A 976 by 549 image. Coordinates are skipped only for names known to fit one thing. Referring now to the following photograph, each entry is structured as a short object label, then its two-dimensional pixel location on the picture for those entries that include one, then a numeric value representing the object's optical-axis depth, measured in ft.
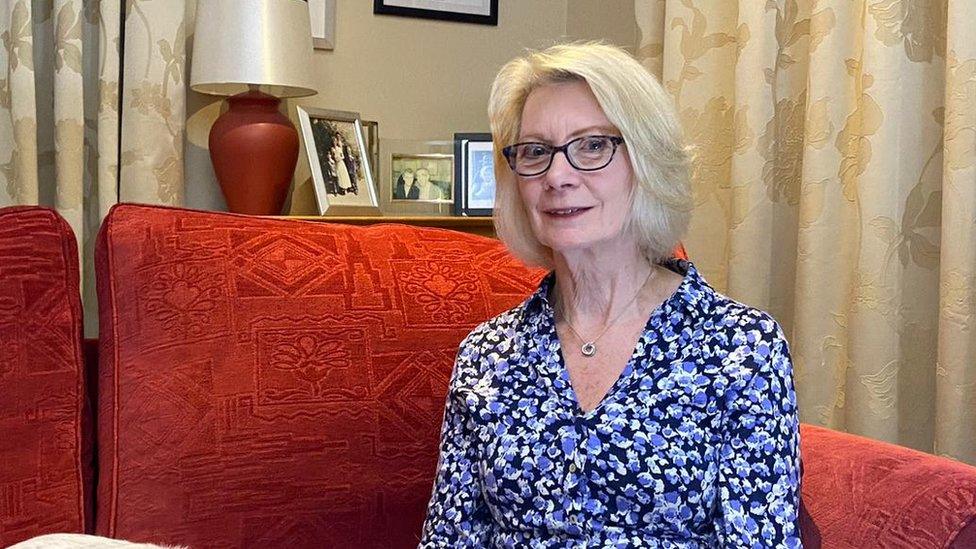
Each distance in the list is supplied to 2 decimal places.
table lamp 8.18
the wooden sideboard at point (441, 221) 8.27
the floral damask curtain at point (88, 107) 8.11
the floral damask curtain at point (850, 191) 6.14
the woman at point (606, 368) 4.13
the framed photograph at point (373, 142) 9.53
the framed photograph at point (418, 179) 9.44
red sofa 4.56
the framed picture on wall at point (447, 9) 10.11
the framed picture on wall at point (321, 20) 9.67
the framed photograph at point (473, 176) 9.20
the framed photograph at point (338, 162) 8.87
